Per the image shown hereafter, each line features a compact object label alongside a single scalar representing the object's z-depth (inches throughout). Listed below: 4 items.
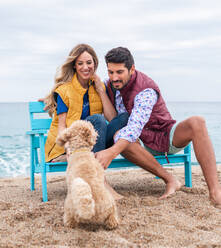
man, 135.3
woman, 153.2
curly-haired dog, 92.0
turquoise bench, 152.0
